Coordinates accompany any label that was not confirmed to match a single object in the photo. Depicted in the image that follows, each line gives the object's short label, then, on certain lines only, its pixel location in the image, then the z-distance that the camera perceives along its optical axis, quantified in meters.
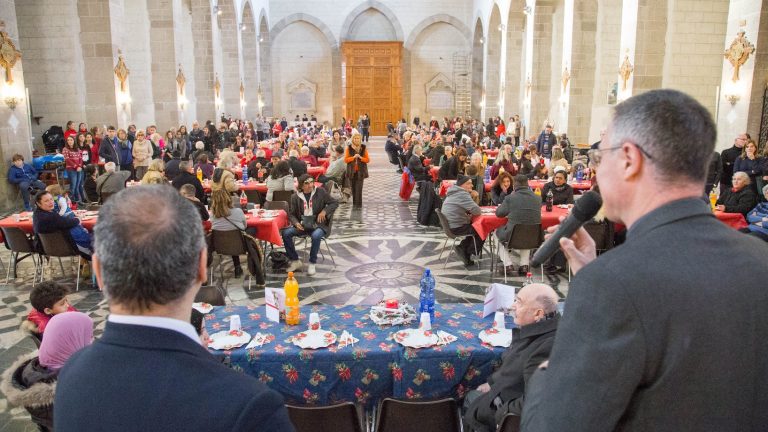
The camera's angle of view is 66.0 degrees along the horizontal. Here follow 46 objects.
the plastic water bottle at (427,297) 3.99
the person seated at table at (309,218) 7.42
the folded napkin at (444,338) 3.61
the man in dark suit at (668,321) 1.12
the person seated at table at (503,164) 10.54
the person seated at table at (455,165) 10.76
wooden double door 29.05
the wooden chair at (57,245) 6.52
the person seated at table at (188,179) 8.13
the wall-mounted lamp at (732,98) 10.14
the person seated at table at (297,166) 10.49
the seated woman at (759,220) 6.42
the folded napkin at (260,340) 3.59
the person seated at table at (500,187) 8.30
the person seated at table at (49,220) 6.37
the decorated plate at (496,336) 3.58
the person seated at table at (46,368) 2.96
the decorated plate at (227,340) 3.56
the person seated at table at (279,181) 8.78
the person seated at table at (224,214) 6.54
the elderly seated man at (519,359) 2.88
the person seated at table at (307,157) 12.87
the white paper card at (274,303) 3.97
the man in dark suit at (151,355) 1.14
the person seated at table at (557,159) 10.06
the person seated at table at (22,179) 10.70
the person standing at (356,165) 11.70
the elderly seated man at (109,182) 9.05
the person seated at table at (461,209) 7.50
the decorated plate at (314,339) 3.55
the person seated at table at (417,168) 12.17
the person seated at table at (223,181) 6.69
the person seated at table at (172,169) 10.62
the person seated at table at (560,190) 7.84
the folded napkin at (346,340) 3.59
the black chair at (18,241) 6.69
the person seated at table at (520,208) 6.77
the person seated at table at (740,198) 7.17
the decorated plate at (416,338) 3.54
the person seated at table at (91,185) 9.42
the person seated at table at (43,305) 3.61
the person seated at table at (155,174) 7.82
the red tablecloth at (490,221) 7.34
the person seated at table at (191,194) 6.54
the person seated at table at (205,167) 10.73
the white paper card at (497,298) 4.02
